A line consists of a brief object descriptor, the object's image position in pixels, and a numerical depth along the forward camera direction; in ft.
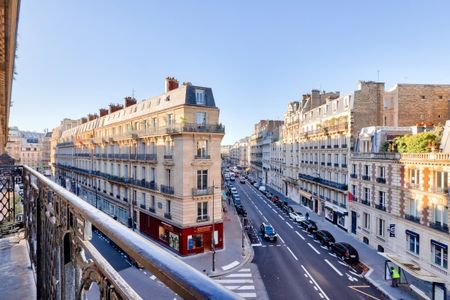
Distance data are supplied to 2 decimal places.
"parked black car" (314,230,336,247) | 88.02
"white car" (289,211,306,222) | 114.32
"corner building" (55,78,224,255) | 81.61
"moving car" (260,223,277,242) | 93.71
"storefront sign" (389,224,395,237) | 79.56
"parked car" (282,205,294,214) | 130.54
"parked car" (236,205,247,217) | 123.30
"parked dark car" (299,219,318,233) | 102.33
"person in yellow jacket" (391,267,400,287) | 62.80
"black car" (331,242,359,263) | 75.13
